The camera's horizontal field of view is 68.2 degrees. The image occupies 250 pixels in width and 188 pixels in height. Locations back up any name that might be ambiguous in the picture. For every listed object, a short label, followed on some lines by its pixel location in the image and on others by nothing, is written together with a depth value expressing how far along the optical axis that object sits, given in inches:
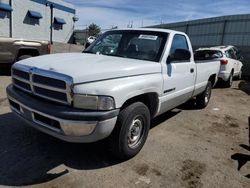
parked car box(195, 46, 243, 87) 294.4
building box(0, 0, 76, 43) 657.2
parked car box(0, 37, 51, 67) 246.2
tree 1351.1
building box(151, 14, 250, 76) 486.3
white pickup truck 86.5
